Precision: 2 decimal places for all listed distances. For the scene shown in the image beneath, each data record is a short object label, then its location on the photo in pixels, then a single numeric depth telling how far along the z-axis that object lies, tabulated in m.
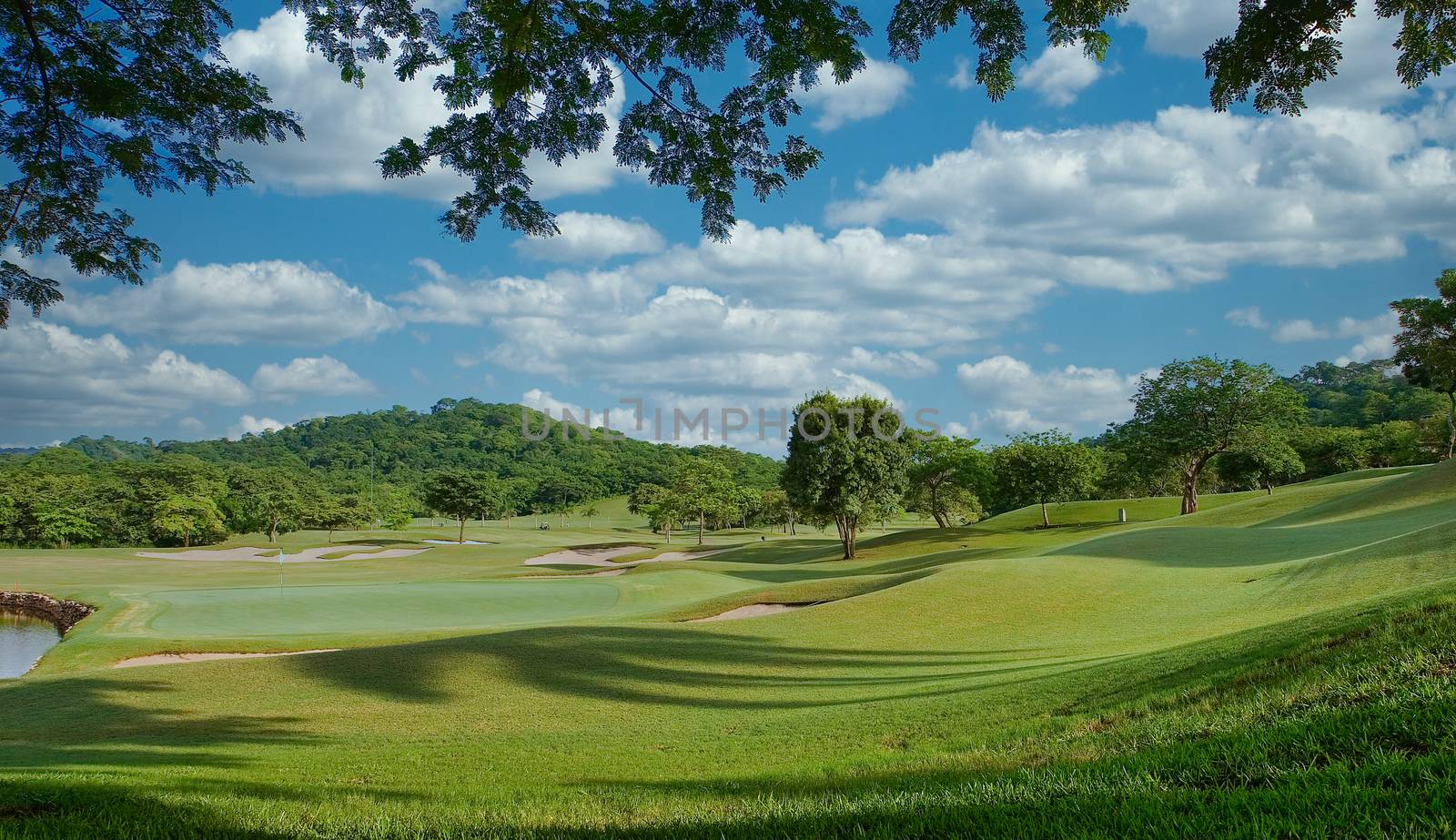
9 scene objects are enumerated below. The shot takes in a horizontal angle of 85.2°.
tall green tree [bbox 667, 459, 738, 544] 77.44
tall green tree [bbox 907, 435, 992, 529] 62.56
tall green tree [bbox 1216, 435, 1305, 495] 51.19
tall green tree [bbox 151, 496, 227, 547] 74.12
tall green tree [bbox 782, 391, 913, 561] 47.84
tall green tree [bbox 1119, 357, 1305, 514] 50.91
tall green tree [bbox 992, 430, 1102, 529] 59.69
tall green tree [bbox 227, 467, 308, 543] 86.00
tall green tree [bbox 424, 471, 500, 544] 74.06
